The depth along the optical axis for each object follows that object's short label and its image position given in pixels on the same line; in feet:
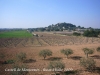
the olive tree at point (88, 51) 63.57
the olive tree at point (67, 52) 62.95
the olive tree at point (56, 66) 39.44
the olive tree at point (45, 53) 60.64
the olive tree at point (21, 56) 56.60
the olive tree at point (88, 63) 43.13
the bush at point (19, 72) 34.65
